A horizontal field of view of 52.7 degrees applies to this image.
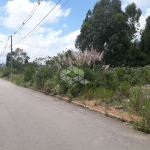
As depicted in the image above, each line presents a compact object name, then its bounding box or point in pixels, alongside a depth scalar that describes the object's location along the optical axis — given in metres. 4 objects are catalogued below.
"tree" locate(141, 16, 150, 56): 26.29
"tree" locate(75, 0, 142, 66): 24.54
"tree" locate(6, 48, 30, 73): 48.14
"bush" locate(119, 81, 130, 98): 7.39
